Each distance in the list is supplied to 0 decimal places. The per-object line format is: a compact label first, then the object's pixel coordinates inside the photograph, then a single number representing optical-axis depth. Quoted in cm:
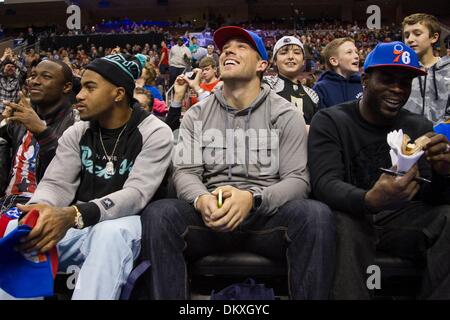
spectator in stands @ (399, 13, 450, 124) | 332
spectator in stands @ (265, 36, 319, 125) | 364
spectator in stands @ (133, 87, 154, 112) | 400
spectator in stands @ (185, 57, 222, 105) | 477
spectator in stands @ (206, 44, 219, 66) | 1184
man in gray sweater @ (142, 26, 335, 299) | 195
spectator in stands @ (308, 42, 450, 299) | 191
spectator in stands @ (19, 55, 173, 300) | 189
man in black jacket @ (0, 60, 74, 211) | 282
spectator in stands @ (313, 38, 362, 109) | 379
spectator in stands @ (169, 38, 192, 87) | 1257
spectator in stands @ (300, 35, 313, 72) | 1061
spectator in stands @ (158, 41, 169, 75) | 1410
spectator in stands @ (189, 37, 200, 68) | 1327
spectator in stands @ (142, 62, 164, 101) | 530
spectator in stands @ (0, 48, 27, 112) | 702
